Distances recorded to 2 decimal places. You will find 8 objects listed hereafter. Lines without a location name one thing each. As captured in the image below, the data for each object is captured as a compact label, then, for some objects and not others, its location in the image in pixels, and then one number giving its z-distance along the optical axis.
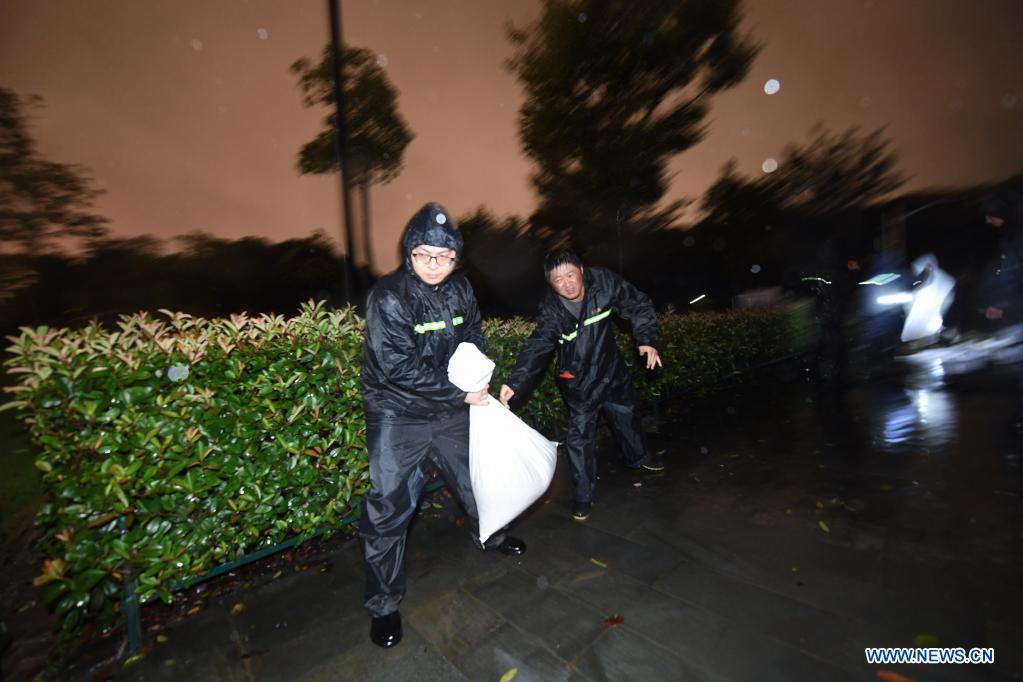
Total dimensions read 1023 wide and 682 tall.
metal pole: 5.27
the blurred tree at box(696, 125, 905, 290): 18.44
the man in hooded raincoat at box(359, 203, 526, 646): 2.27
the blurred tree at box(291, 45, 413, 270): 7.54
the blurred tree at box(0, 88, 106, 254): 9.09
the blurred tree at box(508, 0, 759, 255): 9.55
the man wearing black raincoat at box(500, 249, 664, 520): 3.32
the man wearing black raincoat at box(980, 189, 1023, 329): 4.33
